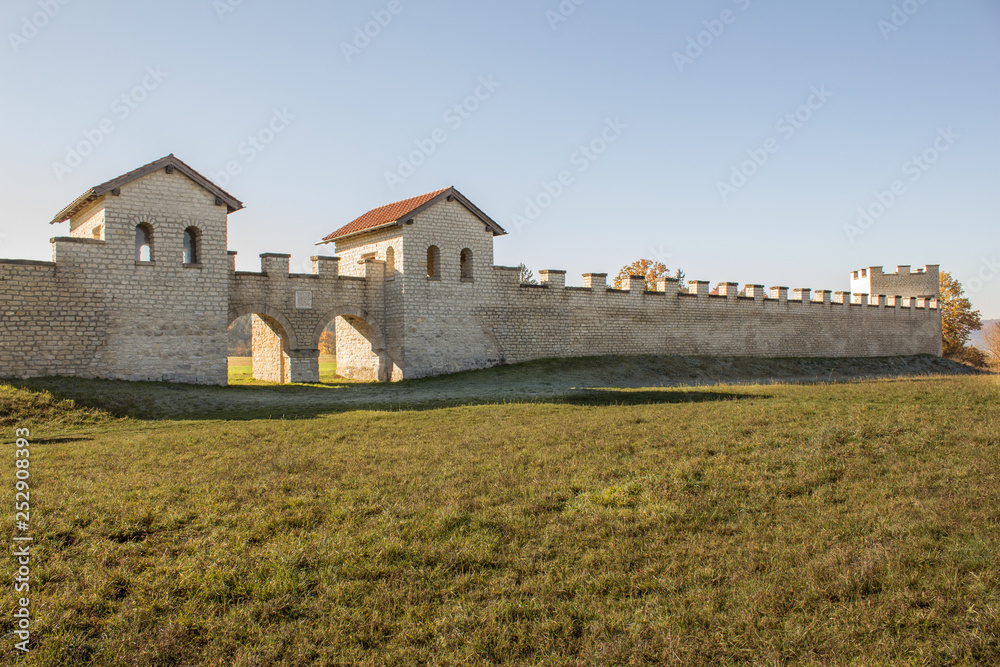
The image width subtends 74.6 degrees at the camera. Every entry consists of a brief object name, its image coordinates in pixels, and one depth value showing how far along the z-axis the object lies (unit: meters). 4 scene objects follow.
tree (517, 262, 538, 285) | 50.38
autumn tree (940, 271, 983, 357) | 45.31
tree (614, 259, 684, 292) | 44.97
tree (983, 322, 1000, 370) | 43.95
